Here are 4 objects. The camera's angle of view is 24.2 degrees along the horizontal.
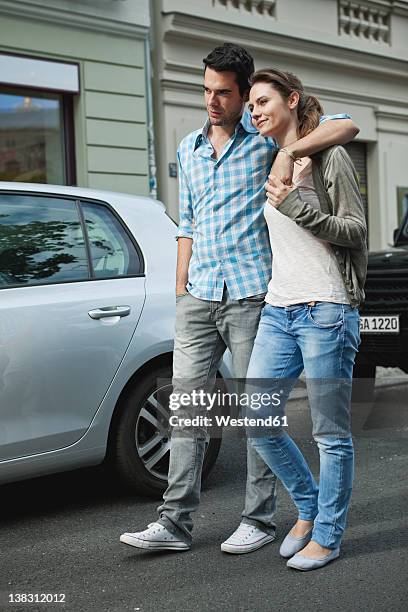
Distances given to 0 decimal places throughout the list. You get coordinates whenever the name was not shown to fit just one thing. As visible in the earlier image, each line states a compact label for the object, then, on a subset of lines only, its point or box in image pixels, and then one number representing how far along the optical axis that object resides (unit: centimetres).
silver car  409
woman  341
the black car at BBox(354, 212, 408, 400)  677
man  372
